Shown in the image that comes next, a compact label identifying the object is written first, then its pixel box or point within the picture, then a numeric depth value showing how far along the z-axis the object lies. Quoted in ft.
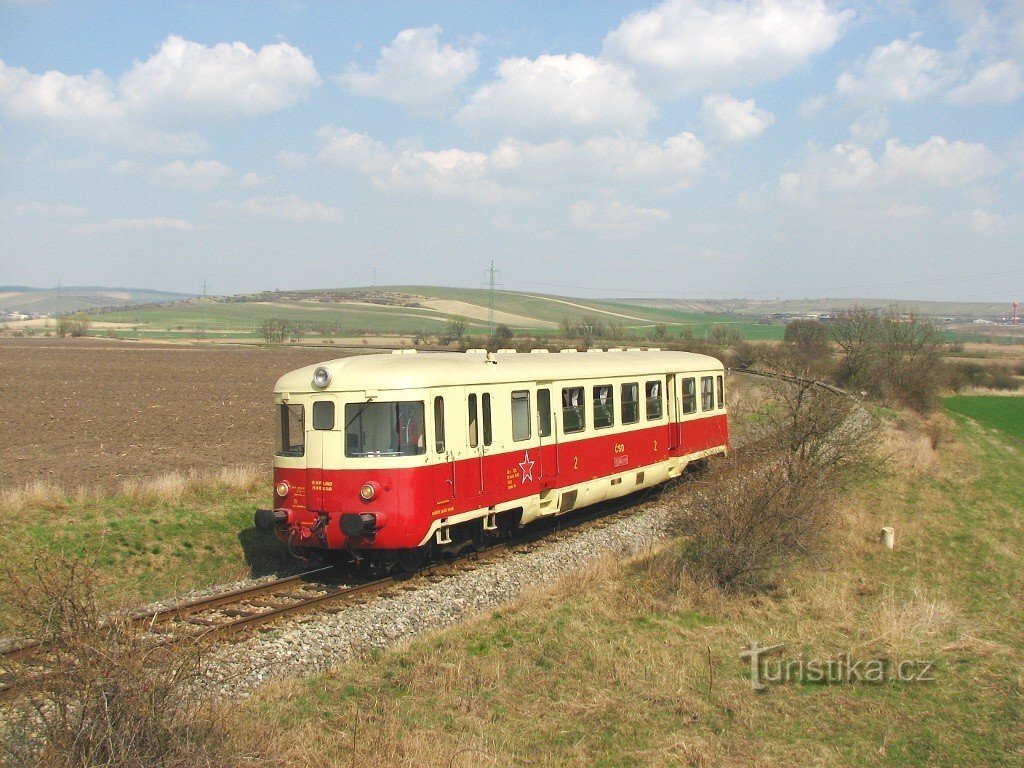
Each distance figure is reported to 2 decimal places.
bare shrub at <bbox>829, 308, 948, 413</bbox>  139.64
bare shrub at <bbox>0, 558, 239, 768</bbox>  16.76
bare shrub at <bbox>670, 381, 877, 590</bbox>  38.81
